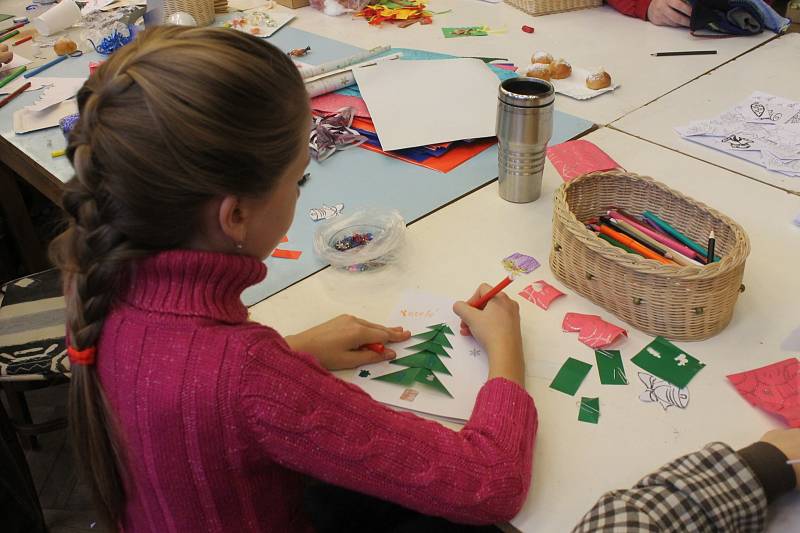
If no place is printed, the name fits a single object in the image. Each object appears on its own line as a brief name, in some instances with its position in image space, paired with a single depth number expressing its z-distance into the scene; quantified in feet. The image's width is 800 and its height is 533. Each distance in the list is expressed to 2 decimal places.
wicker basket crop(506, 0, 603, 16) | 6.61
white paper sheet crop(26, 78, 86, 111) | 5.38
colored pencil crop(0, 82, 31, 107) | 5.57
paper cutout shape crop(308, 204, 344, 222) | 3.93
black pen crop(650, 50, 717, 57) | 5.61
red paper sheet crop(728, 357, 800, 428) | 2.58
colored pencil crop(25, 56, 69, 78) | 6.01
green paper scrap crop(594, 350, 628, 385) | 2.77
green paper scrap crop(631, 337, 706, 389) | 2.77
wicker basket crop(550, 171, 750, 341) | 2.80
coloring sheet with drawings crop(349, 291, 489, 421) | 2.73
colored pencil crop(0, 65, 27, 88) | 5.83
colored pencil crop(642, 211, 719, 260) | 3.23
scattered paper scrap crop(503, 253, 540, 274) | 3.43
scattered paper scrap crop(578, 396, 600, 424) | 2.61
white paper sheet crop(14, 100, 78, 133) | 5.09
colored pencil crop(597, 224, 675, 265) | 3.17
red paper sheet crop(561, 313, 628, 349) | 2.94
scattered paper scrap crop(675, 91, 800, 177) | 4.14
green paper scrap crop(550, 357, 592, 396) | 2.76
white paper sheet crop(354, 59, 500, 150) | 4.57
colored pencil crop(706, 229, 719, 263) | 3.06
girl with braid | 2.10
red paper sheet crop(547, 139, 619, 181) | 4.13
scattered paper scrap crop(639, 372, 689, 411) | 2.66
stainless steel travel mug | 3.63
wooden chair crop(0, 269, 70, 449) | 4.23
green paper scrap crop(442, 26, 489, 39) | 6.30
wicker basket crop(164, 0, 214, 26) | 6.49
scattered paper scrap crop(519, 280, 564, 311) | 3.20
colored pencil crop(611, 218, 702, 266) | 3.14
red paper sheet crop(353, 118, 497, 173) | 4.36
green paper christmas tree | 2.85
